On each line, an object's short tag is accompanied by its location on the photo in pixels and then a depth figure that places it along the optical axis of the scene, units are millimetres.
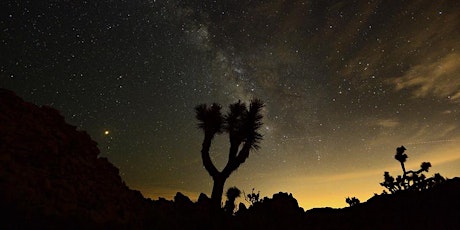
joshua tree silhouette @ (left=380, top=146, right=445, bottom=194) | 23827
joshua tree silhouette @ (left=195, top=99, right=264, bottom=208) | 13781
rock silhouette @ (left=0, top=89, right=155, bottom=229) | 6203
